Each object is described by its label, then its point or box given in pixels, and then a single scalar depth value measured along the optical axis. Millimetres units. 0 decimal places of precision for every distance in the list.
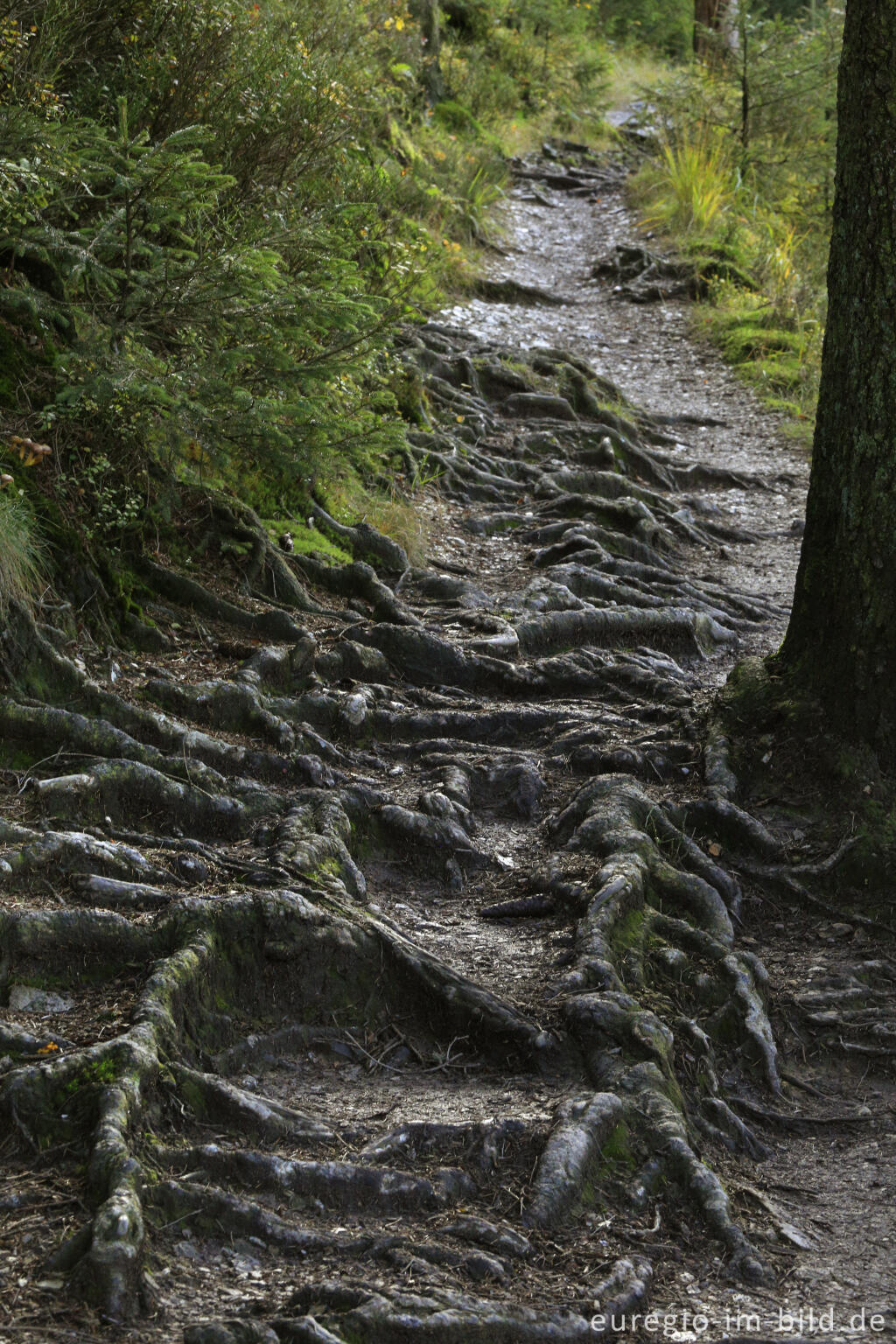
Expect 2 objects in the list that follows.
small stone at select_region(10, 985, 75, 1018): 3535
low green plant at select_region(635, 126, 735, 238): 17641
